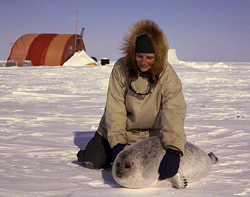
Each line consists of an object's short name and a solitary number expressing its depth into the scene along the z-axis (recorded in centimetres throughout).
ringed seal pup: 268
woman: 285
